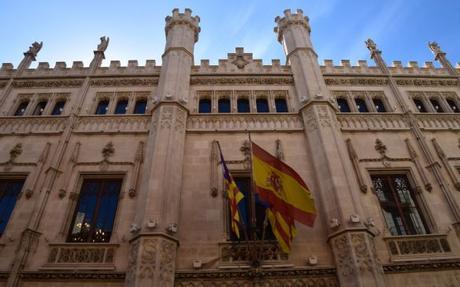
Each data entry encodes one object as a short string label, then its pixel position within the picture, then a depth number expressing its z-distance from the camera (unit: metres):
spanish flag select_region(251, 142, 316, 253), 9.63
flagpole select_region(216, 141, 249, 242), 9.85
